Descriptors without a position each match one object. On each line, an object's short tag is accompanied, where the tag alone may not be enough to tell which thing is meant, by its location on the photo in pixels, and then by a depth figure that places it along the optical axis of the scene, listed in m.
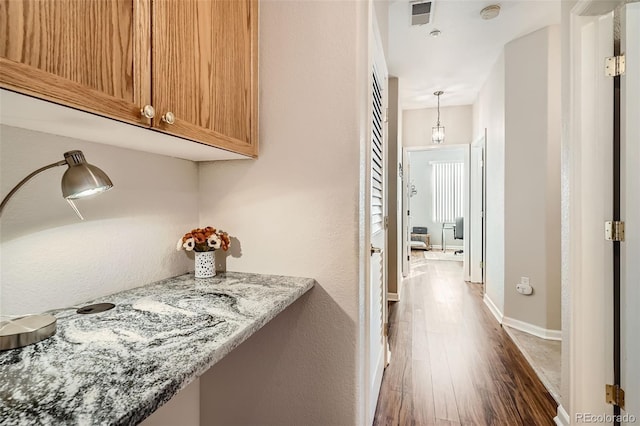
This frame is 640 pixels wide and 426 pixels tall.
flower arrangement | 1.24
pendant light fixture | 4.69
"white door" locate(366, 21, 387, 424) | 1.55
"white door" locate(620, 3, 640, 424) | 1.33
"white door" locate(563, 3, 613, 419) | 1.46
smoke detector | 2.60
